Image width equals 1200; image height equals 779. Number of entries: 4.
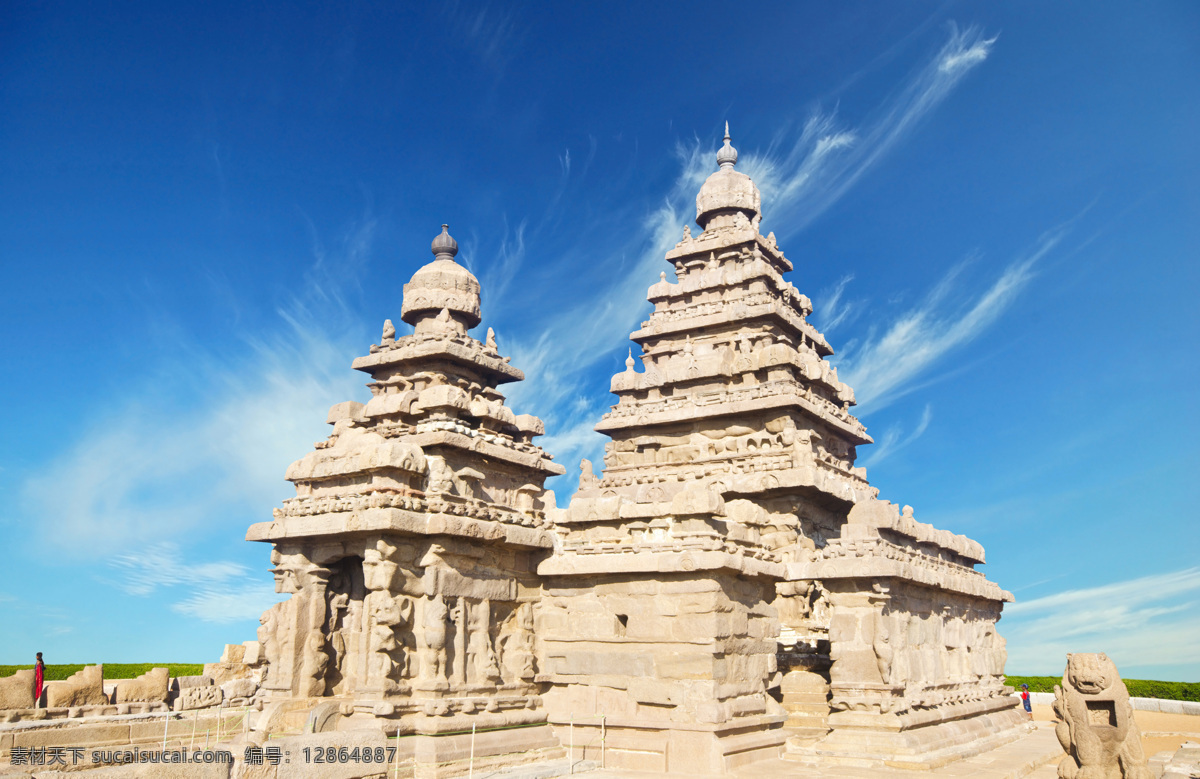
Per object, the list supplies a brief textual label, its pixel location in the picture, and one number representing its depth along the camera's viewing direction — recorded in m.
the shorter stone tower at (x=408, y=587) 15.78
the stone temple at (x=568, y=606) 16.25
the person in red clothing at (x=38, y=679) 19.77
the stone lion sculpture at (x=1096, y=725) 12.23
